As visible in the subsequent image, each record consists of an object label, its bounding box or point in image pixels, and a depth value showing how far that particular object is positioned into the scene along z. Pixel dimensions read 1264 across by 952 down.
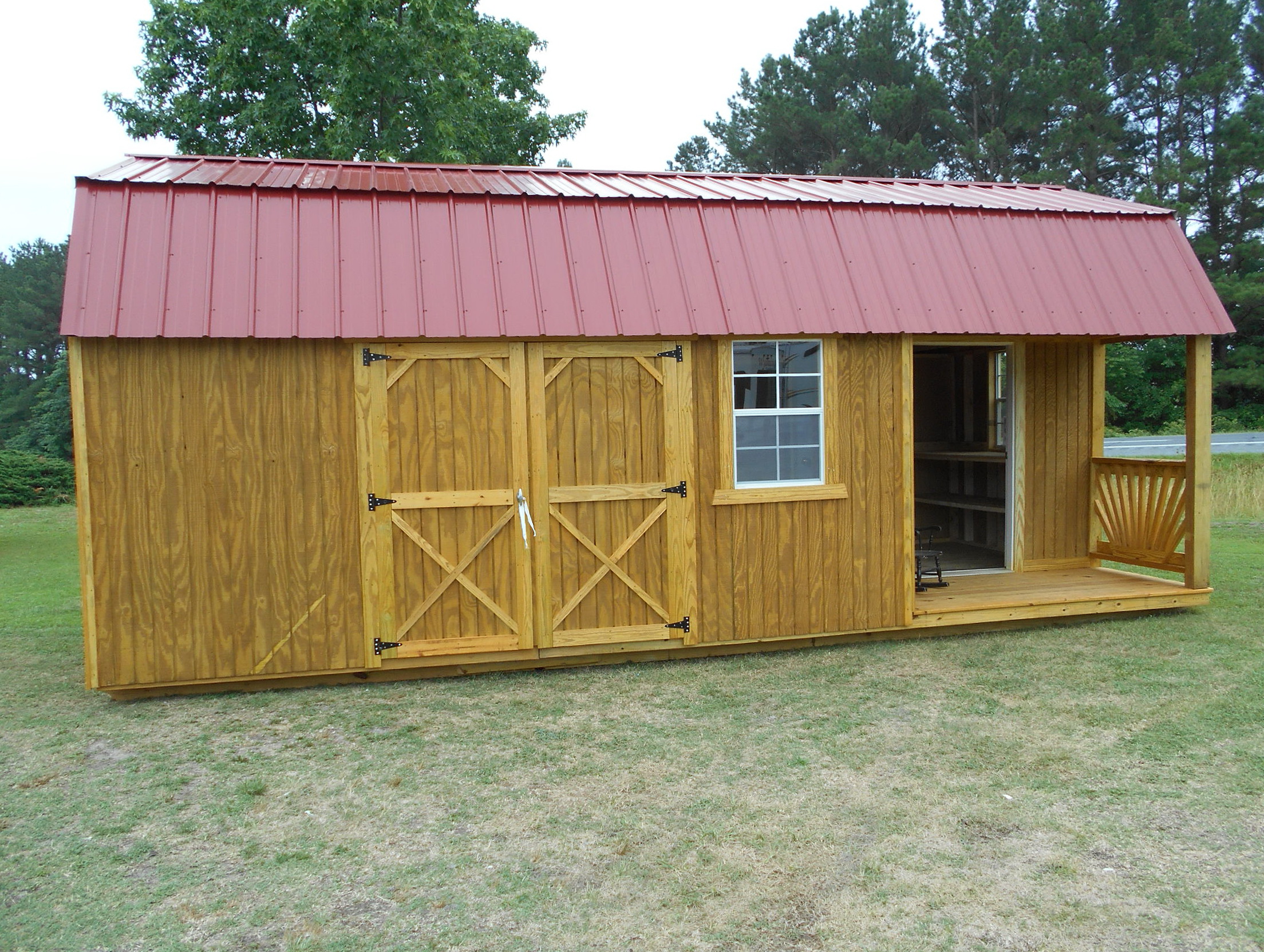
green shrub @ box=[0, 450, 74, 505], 20.50
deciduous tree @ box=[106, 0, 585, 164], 16.12
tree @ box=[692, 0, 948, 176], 26.34
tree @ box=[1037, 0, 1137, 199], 24.55
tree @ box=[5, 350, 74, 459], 27.47
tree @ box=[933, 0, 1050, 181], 25.47
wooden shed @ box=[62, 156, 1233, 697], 5.93
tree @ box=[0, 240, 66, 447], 32.16
